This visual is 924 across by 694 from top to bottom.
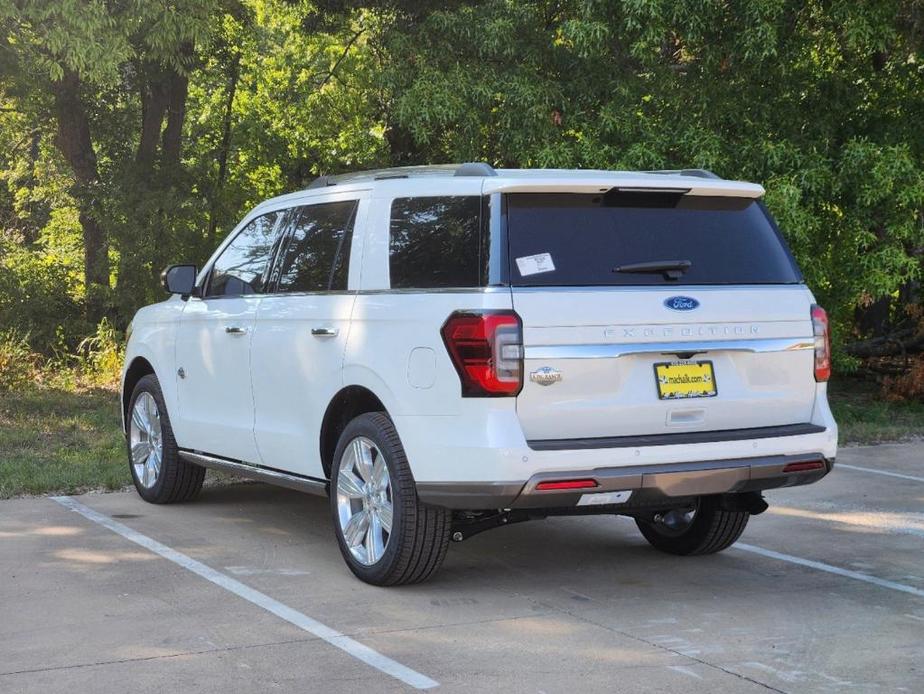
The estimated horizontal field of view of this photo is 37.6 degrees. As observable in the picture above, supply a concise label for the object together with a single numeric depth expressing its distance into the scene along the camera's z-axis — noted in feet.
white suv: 18.81
